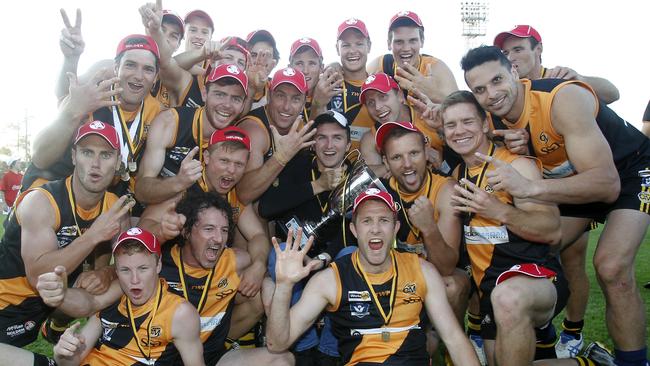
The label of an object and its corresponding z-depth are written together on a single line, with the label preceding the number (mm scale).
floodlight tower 61000
